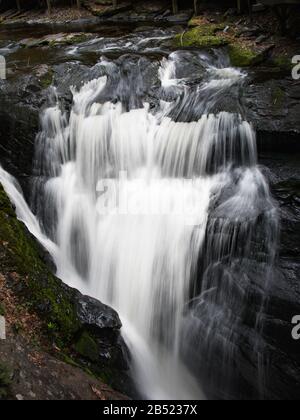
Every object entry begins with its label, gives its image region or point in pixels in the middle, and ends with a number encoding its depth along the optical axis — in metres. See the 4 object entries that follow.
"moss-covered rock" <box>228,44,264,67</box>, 9.77
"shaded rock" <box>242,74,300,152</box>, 7.21
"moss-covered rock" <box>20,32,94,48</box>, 12.91
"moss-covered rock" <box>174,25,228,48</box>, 11.08
